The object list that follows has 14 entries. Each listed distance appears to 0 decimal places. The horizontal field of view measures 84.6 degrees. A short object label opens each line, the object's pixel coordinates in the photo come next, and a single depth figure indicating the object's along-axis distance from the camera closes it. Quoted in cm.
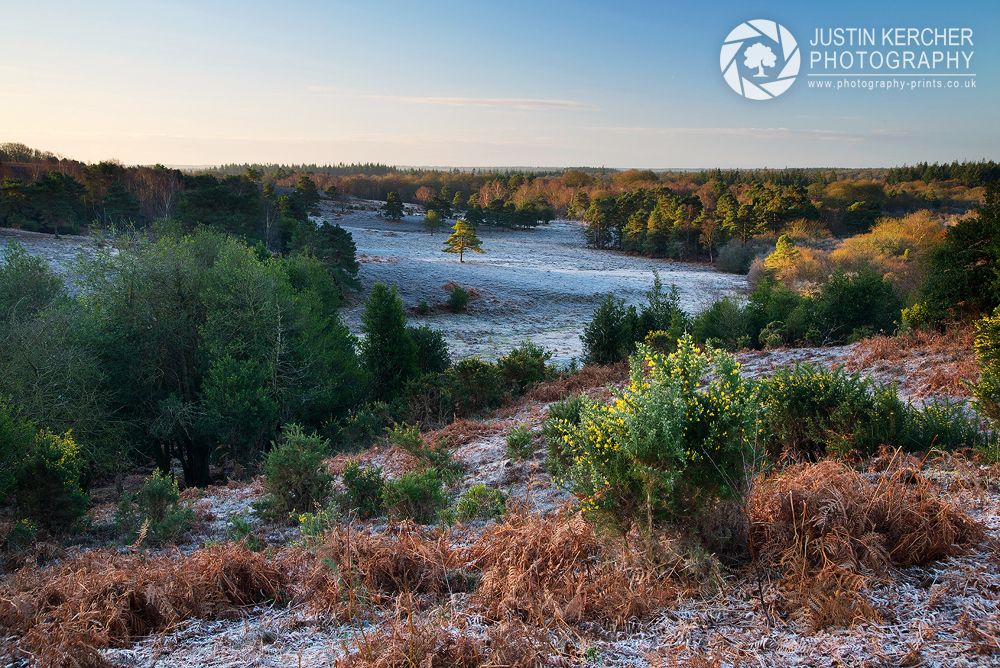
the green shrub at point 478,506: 495
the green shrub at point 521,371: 1498
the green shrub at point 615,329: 1576
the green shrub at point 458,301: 3594
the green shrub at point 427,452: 705
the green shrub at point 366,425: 1192
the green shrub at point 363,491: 576
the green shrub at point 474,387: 1337
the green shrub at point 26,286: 1443
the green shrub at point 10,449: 606
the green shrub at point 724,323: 1494
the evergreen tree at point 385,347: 1648
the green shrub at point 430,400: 1239
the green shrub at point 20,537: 536
